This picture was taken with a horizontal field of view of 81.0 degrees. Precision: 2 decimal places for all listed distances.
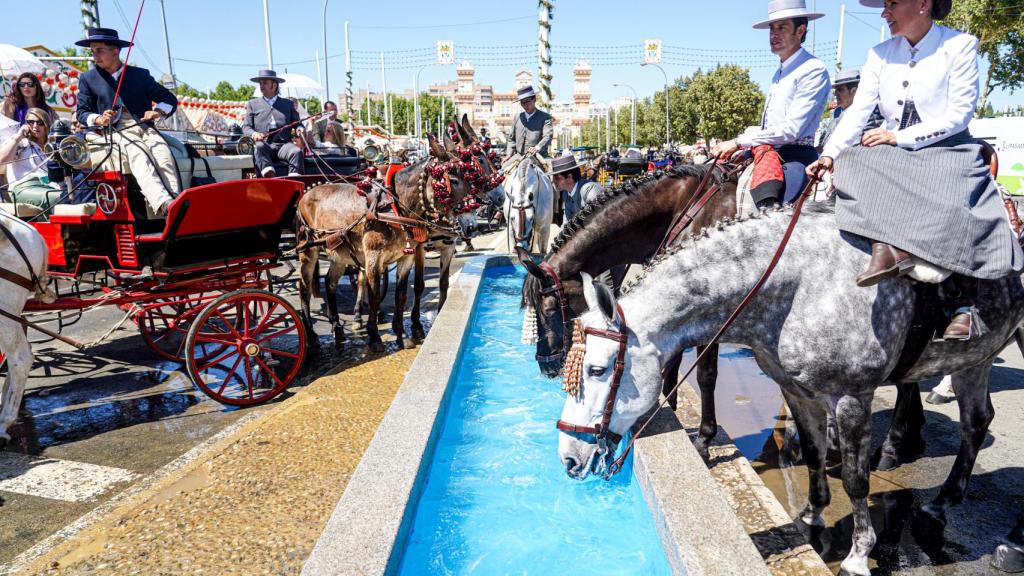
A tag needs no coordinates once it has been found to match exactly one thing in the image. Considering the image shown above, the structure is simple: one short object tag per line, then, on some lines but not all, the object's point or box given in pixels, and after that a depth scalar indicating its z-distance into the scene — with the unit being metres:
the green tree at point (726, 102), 43.86
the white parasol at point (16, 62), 11.80
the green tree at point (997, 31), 24.44
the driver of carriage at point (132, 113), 5.72
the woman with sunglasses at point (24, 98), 6.99
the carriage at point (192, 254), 5.55
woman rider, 2.87
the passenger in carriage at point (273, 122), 8.91
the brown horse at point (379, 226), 7.04
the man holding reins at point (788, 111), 4.36
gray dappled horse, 2.96
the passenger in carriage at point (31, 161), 6.20
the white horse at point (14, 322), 4.88
